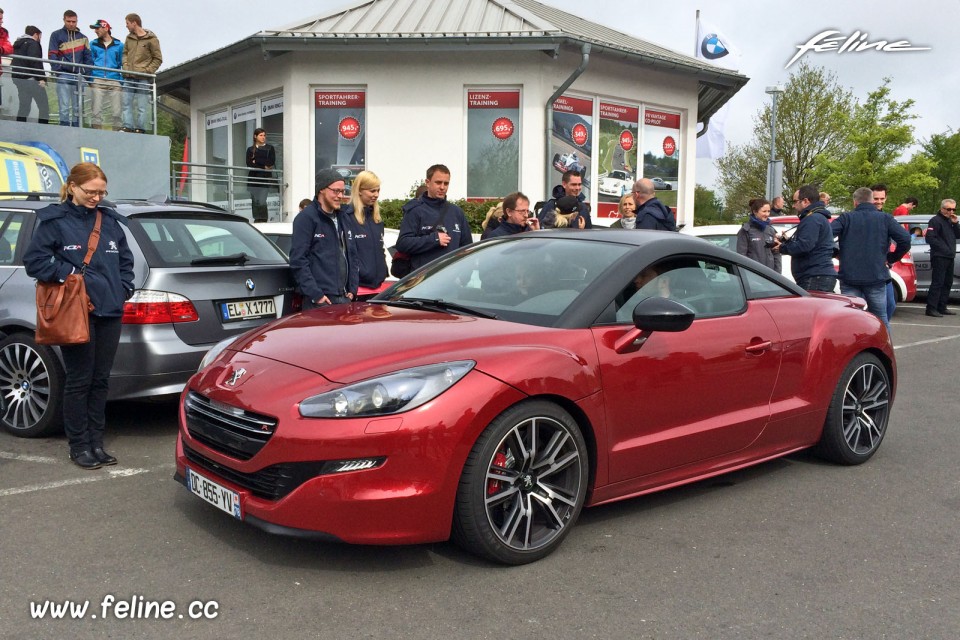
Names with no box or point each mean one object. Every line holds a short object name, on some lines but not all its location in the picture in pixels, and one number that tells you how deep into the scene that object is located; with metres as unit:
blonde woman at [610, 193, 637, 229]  8.24
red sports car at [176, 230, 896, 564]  3.21
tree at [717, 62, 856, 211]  40.84
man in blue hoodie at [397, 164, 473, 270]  6.89
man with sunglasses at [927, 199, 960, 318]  13.82
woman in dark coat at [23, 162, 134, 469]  4.61
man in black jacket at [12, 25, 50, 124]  12.55
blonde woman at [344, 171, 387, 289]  6.45
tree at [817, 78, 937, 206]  35.25
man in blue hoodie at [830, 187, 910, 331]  8.16
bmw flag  23.80
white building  15.12
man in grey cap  5.91
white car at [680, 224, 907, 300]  12.15
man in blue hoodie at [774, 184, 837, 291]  7.98
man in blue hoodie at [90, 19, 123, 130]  13.31
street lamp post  19.67
